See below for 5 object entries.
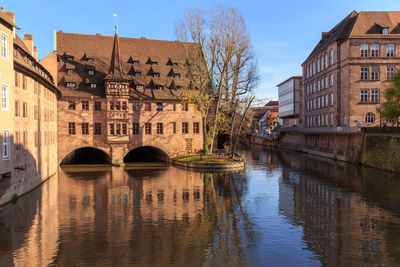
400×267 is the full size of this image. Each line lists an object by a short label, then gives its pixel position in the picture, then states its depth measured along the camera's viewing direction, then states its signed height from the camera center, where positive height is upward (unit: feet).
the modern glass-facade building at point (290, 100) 246.27 +24.15
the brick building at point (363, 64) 156.87 +31.35
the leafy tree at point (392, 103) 119.03 +10.02
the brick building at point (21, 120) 63.93 +3.21
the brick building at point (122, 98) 131.64 +14.20
